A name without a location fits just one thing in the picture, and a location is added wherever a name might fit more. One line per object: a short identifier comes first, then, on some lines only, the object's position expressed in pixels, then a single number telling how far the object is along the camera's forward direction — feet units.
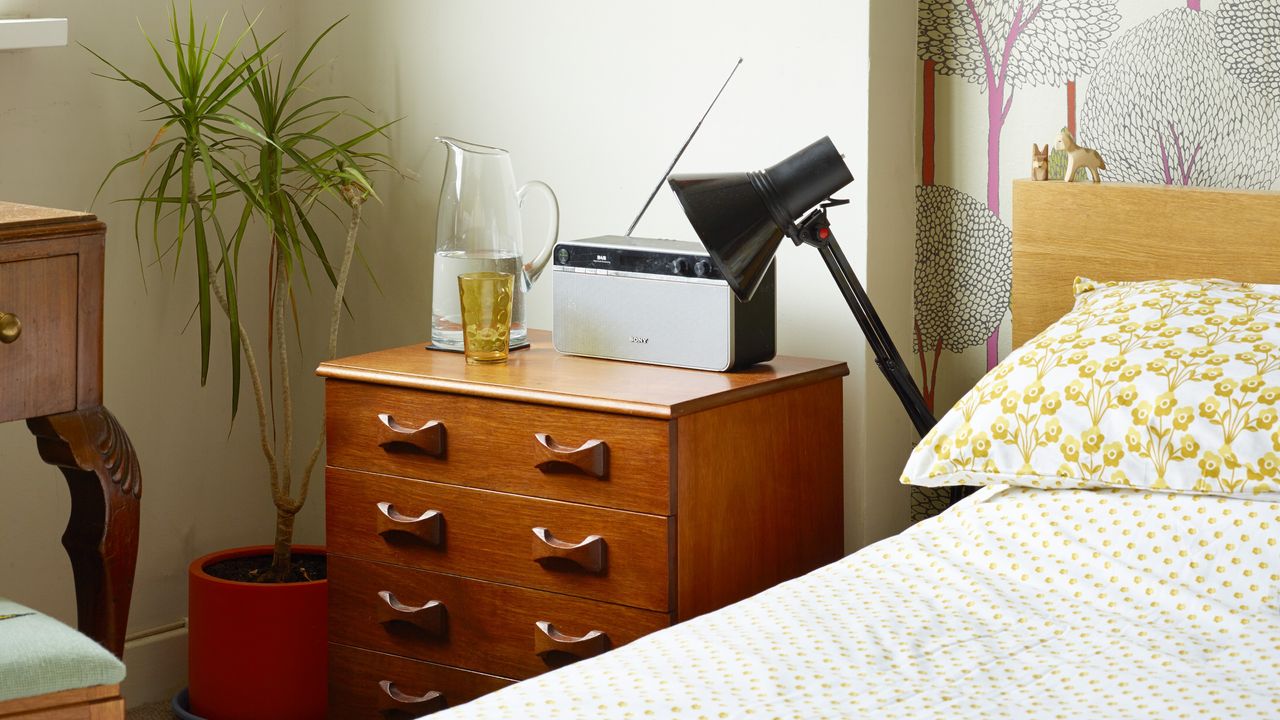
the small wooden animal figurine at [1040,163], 12.99
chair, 11.04
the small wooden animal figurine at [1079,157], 12.77
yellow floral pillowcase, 11.09
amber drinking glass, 12.80
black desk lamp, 11.82
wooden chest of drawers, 12.16
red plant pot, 13.86
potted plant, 13.83
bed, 10.12
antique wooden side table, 11.63
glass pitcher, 13.04
